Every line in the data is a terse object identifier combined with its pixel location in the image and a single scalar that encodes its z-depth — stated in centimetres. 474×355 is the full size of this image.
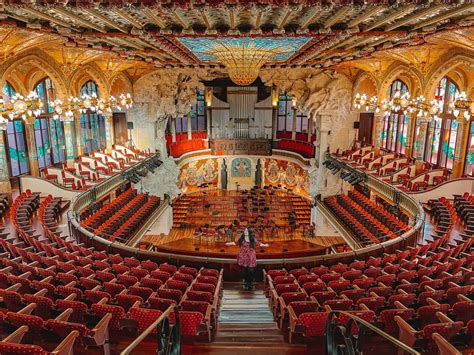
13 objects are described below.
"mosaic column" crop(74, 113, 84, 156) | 2034
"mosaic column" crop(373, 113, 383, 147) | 2297
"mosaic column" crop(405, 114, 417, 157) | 2062
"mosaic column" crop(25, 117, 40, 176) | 1742
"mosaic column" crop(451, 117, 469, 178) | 1692
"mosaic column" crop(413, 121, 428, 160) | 1873
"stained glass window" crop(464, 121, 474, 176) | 1702
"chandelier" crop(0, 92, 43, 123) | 932
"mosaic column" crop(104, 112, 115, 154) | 2294
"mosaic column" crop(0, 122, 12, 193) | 1431
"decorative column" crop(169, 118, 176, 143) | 2619
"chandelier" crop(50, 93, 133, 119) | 1336
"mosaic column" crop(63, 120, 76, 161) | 1944
